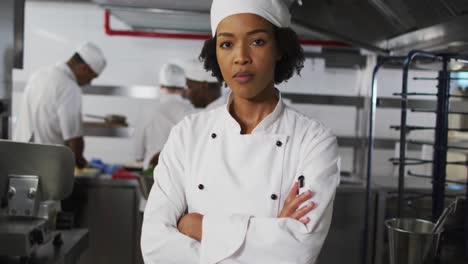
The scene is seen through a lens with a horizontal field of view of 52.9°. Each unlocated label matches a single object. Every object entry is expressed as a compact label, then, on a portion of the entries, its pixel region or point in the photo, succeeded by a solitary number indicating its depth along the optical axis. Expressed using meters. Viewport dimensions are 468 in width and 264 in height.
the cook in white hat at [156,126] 3.34
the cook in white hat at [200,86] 3.12
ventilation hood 1.97
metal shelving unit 1.84
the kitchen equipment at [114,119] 3.97
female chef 1.18
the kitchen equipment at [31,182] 1.55
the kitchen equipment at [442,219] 1.59
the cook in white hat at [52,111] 3.09
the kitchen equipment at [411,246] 1.62
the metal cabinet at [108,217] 2.94
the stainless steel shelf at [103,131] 4.00
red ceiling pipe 4.03
